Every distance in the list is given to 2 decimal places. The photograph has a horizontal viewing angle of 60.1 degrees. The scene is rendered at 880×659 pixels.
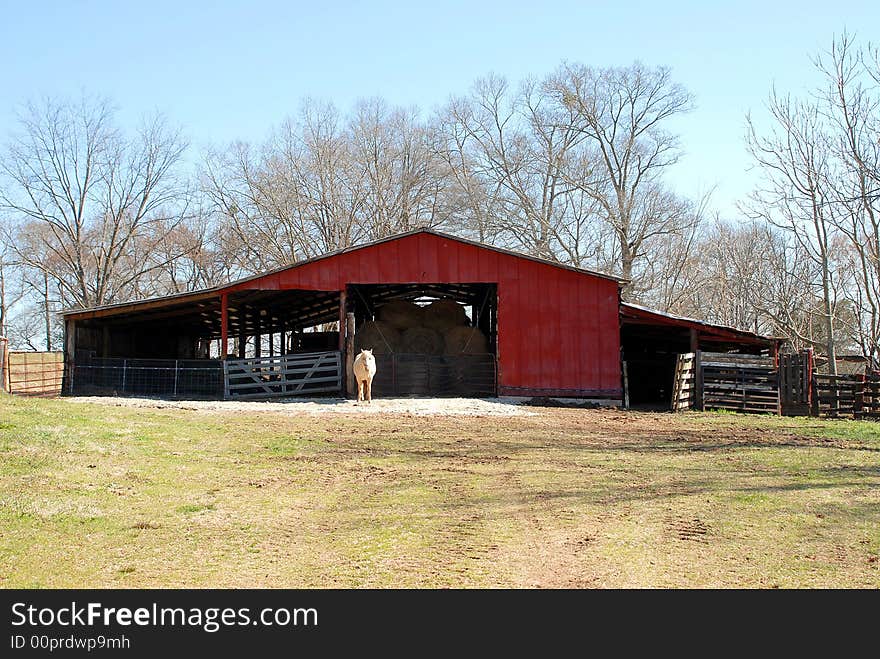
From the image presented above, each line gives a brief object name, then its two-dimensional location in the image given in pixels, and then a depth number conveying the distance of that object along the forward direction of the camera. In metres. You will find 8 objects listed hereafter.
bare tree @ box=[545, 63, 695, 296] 41.72
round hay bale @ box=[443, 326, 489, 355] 25.70
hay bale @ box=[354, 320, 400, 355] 25.12
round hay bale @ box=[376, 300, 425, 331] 26.42
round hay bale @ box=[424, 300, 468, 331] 26.70
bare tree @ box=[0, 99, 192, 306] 45.34
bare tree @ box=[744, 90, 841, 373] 25.36
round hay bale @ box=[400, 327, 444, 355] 25.83
